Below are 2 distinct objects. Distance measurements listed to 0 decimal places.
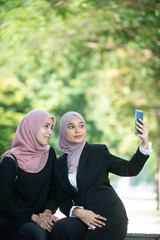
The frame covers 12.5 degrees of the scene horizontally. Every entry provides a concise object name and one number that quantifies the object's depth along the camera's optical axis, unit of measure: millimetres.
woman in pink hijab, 6764
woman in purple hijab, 6648
